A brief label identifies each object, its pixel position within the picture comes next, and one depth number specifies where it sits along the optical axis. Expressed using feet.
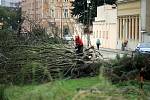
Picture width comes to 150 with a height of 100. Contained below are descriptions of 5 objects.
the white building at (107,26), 223.10
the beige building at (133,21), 190.90
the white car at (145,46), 125.03
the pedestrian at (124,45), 193.88
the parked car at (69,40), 79.69
